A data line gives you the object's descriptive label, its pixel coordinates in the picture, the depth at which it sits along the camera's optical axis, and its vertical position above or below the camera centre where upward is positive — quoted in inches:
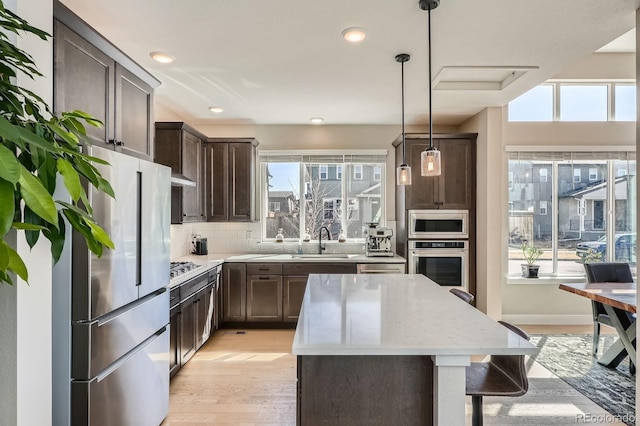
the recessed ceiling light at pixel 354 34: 96.7 +48.8
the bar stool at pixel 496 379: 65.7 -31.4
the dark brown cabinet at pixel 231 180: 187.0 +18.0
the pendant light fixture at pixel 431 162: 90.5 +13.3
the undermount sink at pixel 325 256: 182.9 -20.9
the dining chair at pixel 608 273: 149.1 -23.8
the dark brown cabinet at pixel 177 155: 155.1 +25.7
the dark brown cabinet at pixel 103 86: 70.3 +29.5
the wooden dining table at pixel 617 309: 115.0 -30.5
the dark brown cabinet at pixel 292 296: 175.6 -38.8
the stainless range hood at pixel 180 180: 132.8 +13.1
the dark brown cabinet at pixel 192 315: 119.3 -37.6
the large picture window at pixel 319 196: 204.7 +10.6
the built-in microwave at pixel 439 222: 180.1 -3.4
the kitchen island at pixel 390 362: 57.8 -25.5
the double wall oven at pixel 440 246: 179.0 -15.2
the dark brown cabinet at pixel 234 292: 174.7 -36.8
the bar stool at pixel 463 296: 98.9 -22.4
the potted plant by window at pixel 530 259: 186.2 -23.0
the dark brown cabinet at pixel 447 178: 181.6 +18.3
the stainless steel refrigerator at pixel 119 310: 67.8 -19.7
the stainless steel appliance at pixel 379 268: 173.9 -25.2
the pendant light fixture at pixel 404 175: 104.7 +11.5
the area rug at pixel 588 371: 106.5 -54.9
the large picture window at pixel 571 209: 186.2 +3.0
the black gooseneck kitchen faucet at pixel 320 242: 196.7 -14.5
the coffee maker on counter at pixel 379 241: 185.0 -13.2
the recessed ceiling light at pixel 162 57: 111.5 +49.2
